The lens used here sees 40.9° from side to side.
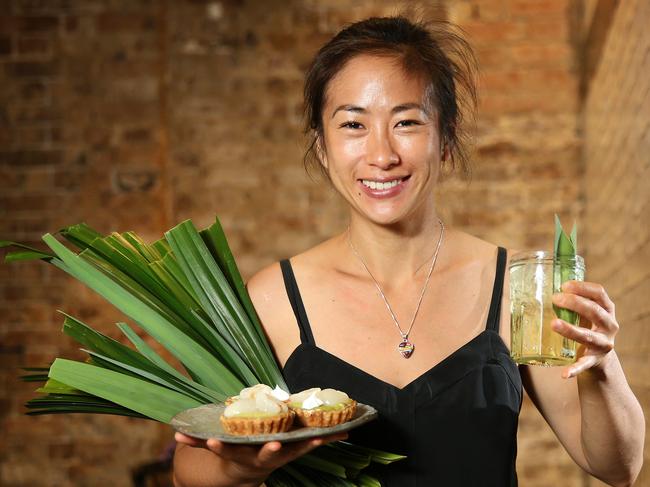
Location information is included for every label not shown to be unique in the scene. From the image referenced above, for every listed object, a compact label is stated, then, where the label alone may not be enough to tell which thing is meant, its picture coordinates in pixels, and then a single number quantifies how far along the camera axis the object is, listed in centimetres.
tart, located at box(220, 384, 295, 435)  134
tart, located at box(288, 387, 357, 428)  140
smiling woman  175
